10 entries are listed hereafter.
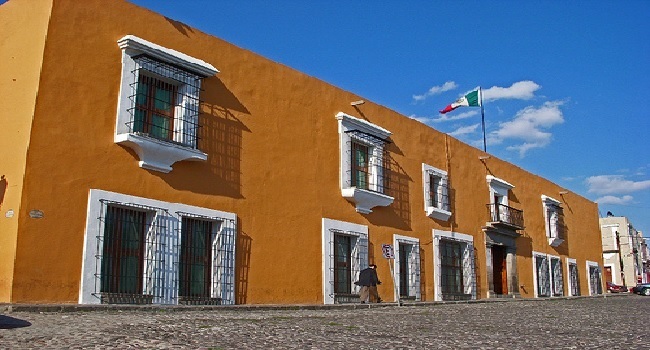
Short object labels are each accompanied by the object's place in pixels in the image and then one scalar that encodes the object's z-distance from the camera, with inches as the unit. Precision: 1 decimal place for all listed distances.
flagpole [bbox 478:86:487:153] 916.0
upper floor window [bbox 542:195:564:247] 960.6
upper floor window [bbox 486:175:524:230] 816.4
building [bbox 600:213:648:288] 1758.1
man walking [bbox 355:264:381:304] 564.4
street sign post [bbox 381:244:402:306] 572.4
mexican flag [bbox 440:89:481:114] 844.0
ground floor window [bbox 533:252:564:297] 903.1
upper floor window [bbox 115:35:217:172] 418.0
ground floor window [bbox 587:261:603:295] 1087.4
